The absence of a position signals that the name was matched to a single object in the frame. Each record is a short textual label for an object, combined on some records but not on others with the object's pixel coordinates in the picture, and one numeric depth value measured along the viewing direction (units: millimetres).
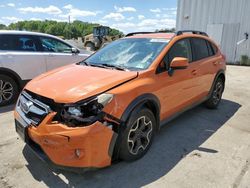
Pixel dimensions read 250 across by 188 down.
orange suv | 1957
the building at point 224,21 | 10356
